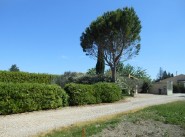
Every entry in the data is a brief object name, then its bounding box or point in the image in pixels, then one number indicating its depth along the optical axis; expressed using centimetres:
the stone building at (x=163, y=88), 2183
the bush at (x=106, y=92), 1069
